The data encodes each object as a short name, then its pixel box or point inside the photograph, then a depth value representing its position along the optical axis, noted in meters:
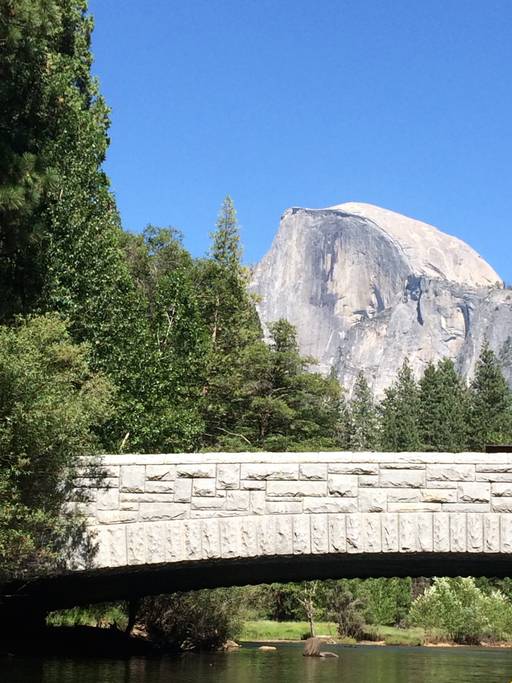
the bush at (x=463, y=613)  48.28
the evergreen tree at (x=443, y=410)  63.75
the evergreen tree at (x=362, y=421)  73.75
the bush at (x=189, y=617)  26.66
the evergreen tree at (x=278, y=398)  39.53
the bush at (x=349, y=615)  47.78
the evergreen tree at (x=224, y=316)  37.88
